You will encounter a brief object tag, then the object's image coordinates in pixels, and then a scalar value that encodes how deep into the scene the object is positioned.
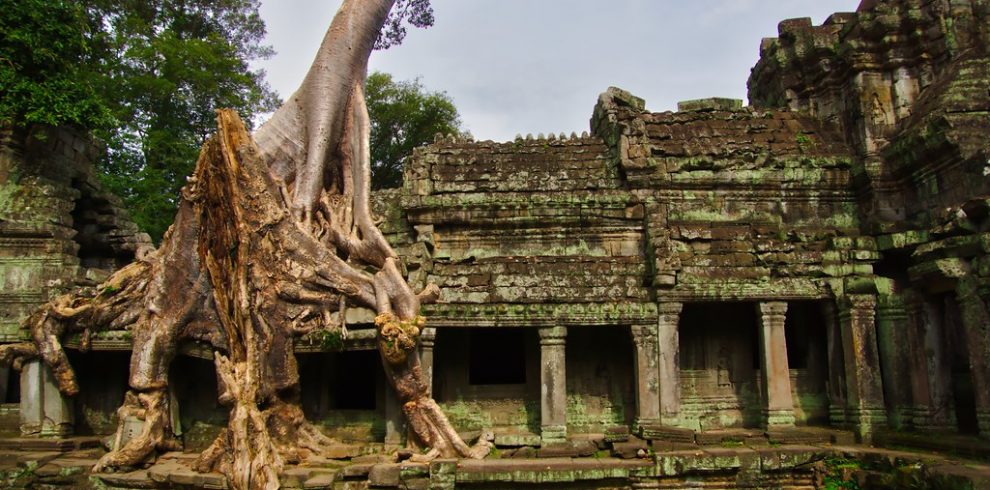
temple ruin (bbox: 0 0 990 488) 9.11
